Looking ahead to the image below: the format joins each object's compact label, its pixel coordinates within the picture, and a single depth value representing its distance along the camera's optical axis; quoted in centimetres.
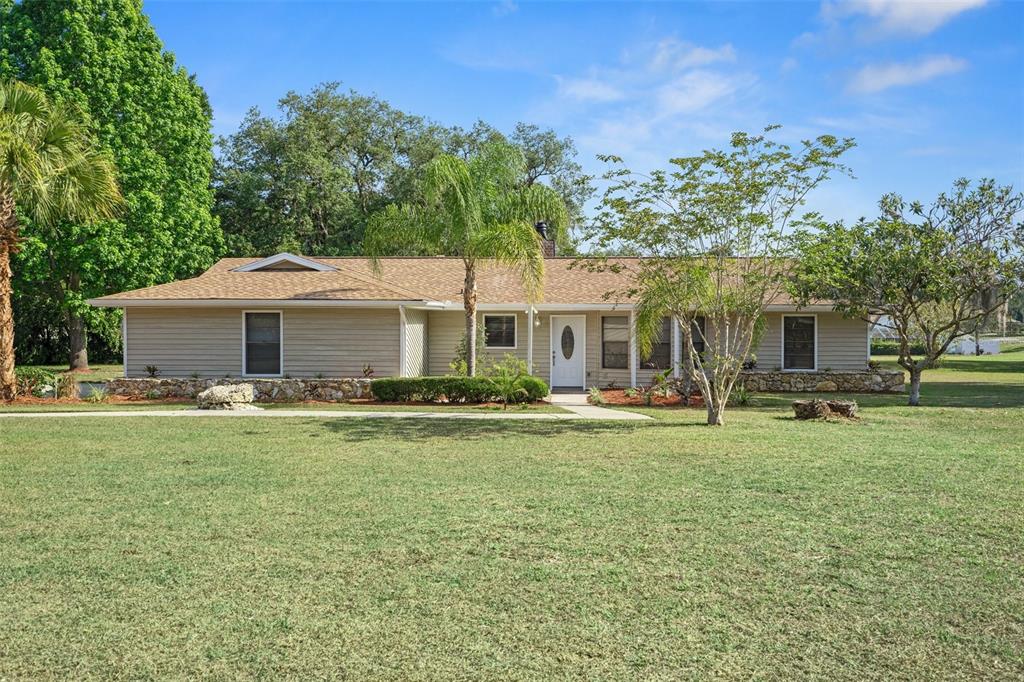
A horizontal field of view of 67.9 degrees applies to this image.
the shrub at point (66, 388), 1834
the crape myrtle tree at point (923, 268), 1728
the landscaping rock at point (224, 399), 1633
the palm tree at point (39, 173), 1583
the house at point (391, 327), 1959
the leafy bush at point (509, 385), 1697
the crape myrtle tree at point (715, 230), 1280
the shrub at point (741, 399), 1769
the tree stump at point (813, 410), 1442
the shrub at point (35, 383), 1831
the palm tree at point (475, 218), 1720
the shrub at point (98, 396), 1764
